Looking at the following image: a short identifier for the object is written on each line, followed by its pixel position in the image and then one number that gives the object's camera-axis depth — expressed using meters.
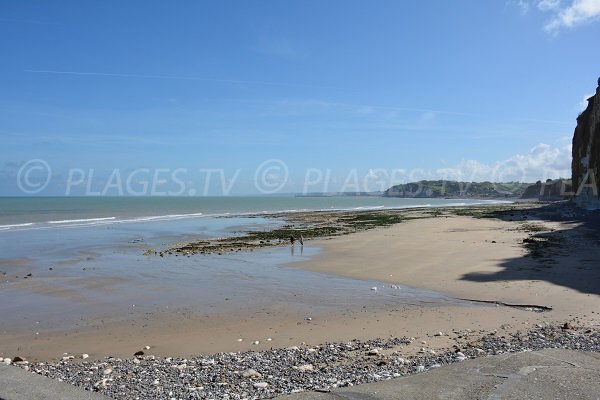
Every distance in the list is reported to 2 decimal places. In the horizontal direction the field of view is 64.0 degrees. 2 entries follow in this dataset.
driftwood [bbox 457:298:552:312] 10.30
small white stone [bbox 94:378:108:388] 6.03
